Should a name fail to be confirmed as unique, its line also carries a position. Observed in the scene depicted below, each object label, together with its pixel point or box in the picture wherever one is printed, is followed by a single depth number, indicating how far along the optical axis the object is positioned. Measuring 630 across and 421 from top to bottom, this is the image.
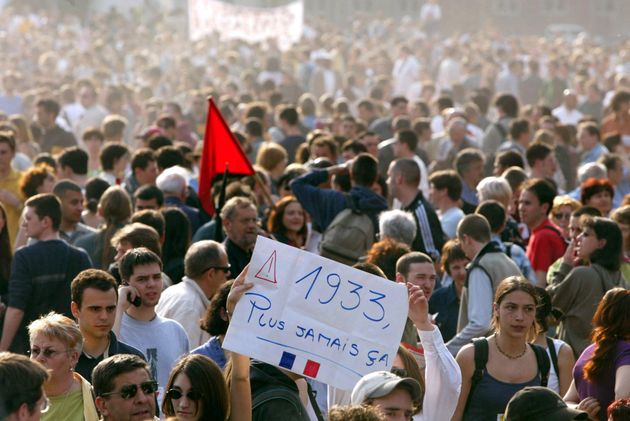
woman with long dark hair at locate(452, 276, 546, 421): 13.03
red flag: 22.12
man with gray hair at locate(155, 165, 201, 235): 22.02
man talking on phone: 14.42
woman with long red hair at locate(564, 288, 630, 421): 12.88
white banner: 58.72
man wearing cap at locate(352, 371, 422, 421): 10.52
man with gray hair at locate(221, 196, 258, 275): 18.95
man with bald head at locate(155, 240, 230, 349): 15.86
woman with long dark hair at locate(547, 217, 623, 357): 16.55
